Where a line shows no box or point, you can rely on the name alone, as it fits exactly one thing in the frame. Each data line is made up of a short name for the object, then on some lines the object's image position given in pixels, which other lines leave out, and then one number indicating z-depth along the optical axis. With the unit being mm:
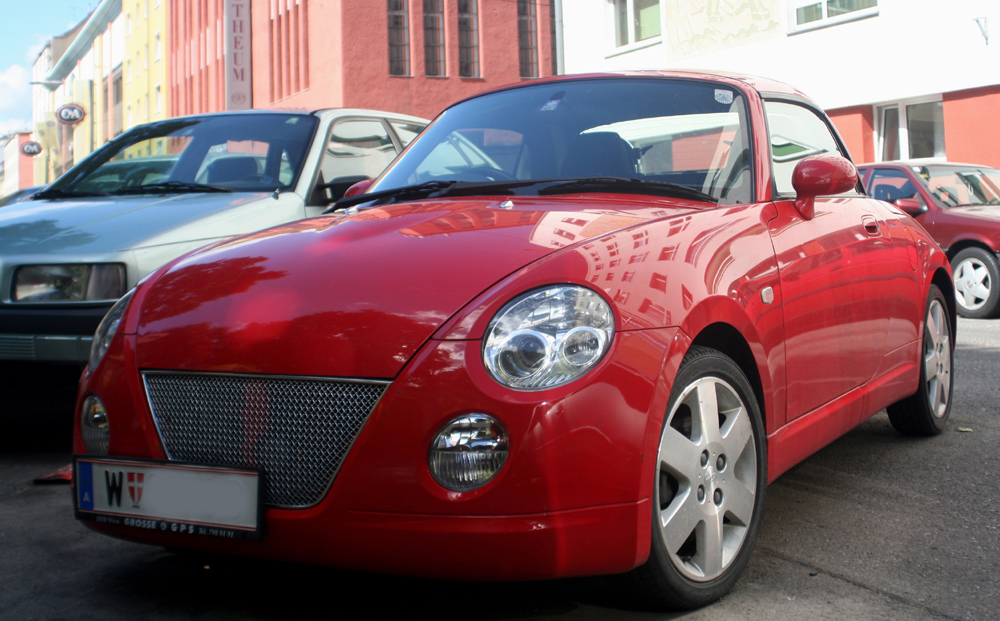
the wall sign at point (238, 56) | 21734
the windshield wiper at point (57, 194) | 5328
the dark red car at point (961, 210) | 9812
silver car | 4164
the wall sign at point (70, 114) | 32125
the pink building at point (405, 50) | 32562
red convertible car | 2164
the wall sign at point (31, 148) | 42719
